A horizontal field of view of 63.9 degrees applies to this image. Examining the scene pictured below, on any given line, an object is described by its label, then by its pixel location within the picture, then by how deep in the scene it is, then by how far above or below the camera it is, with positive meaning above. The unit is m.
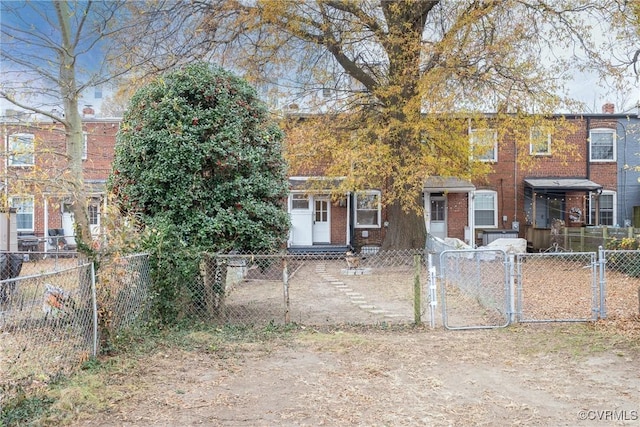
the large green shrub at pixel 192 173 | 7.59 +0.61
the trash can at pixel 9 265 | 9.71 -1.01
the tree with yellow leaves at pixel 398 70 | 14.28 +4.27
